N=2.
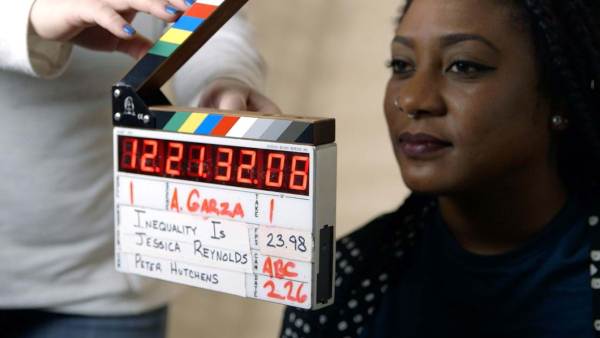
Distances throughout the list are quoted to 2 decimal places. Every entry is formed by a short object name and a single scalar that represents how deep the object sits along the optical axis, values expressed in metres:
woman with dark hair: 1.77
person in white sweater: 1.74
